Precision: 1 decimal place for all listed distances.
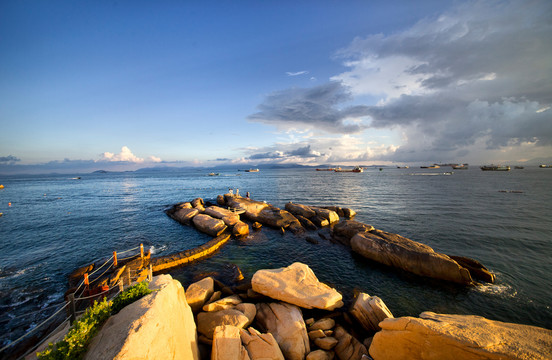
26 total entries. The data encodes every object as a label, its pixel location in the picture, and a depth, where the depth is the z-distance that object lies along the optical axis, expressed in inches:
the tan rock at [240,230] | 1015.0
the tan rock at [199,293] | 474.0
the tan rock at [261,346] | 326.3
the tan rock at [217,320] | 399.1
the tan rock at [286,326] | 368.6
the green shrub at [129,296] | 298.3
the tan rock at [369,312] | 421.4
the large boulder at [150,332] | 223.0
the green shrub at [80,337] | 218.8
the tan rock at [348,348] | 365.1
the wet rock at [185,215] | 1228.5
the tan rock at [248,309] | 438.7
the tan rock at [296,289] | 462.3
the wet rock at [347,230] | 900.6
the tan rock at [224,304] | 450.9
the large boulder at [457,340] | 266.1
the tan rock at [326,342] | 381.2
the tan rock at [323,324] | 424.6
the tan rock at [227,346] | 311.0
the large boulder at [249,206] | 1298.0
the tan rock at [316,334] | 399.9
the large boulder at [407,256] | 612.0
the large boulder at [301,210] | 1261.1
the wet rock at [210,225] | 1028.5
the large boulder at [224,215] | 1110.4
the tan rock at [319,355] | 355.9
